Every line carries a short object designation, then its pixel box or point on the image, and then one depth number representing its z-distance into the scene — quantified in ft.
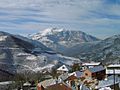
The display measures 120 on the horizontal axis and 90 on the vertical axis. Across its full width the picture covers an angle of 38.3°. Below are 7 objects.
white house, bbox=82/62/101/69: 176.38
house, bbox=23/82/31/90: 125.76
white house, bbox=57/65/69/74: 174.41
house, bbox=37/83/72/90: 86.75
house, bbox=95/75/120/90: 82.24
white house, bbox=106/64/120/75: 116.68
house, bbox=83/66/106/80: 124.87
